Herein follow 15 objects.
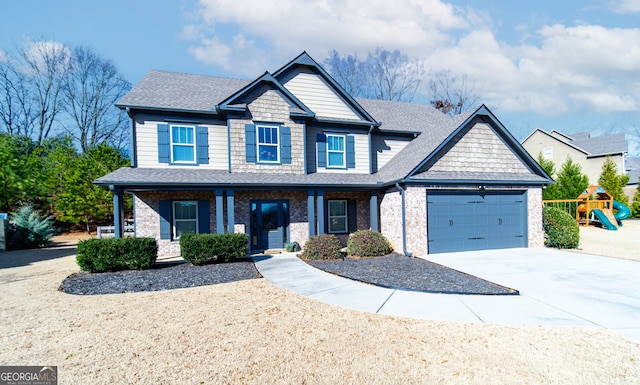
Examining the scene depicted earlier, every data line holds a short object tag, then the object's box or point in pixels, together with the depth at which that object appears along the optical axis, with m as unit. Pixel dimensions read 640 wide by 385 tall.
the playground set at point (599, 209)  19.95
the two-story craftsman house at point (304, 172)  11.68
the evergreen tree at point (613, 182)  26.44
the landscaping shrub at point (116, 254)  9.10
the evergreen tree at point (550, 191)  24.58
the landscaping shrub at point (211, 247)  9.88
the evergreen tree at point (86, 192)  20.89
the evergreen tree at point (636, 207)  26.41
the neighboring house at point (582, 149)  29.97
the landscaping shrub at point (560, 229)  12.49
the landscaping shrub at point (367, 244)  11.19
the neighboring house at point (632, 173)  33.00
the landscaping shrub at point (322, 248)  10.68
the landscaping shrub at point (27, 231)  15.98
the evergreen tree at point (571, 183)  23.95
